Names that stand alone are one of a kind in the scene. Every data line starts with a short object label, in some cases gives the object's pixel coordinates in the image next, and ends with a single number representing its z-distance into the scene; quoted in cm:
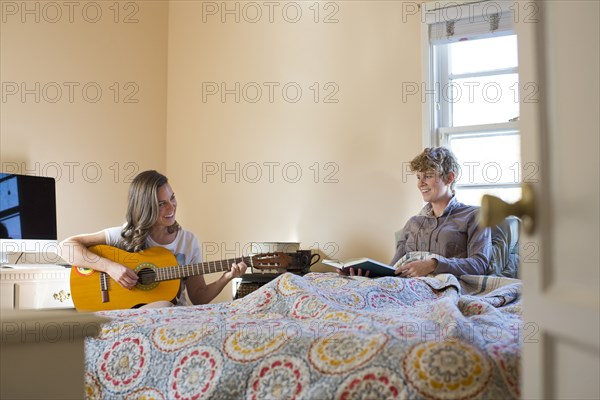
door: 74
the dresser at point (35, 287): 328
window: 349
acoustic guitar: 292
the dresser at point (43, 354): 94
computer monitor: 351
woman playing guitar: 295
